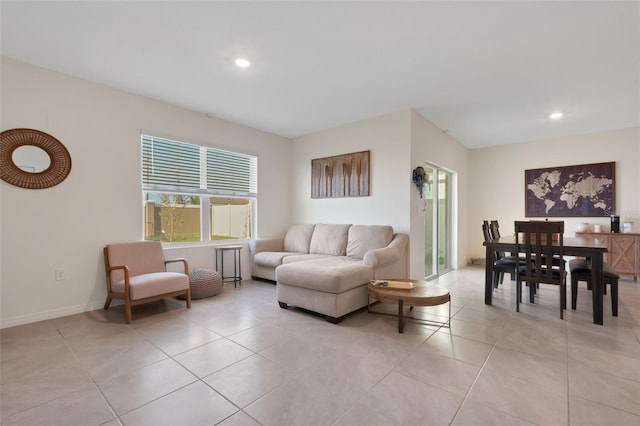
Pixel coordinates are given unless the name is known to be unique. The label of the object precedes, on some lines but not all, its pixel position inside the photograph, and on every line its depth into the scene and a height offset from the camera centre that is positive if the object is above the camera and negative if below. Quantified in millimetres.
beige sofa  2979 -634
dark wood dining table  2812 -456
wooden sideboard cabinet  4590 -627
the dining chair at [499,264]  3598 -644
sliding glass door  4981 -134
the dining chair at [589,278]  3033 -708
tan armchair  2994 -710
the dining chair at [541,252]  3008 -422
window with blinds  3938 +345
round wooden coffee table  2650 -777
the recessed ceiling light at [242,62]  2865 +1534
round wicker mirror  2838 +563
